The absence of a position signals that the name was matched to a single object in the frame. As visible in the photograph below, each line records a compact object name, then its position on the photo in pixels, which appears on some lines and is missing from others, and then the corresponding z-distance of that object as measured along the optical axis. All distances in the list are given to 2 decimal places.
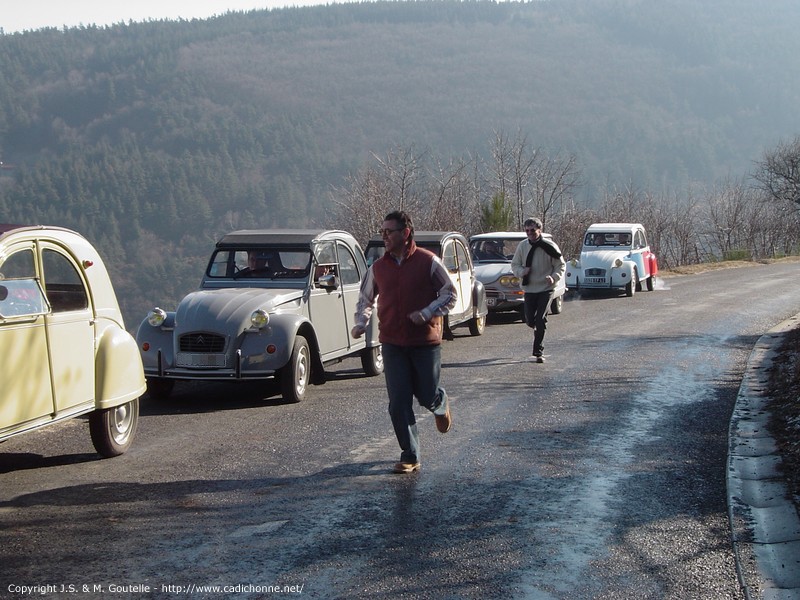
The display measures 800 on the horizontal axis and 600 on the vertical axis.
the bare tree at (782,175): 60.75
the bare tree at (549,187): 42.50
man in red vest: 7.39
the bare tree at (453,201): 37.97
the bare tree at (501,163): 43.31
